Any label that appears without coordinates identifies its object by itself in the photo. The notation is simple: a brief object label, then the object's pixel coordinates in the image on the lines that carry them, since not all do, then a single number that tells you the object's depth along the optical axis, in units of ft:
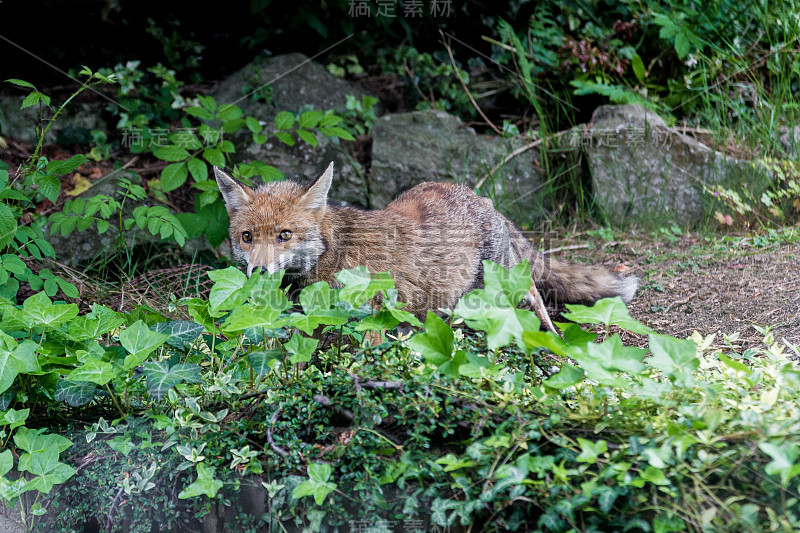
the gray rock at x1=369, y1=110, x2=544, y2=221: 44.32
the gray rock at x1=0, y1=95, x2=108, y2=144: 45.47
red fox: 26.61
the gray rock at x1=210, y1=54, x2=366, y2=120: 47.75
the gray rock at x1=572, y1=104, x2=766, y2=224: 43.19
